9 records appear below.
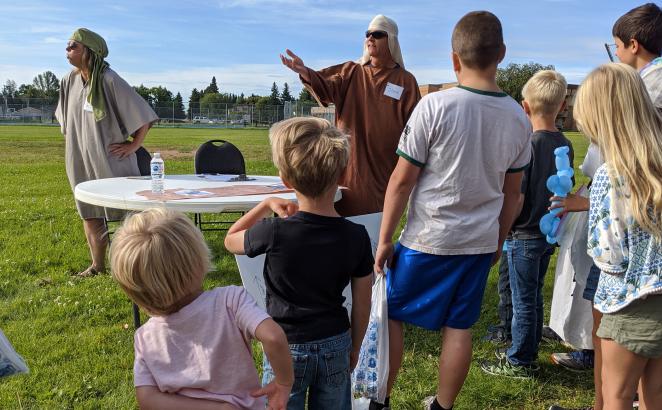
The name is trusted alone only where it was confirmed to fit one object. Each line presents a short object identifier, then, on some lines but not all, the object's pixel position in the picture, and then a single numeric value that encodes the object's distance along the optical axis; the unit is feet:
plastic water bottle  11.14
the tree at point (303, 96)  268.62
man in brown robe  10.67
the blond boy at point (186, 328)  4.54
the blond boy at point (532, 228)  9.23
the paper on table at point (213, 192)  10.18
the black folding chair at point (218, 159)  16.24
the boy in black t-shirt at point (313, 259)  5.59
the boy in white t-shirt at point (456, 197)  7.11
